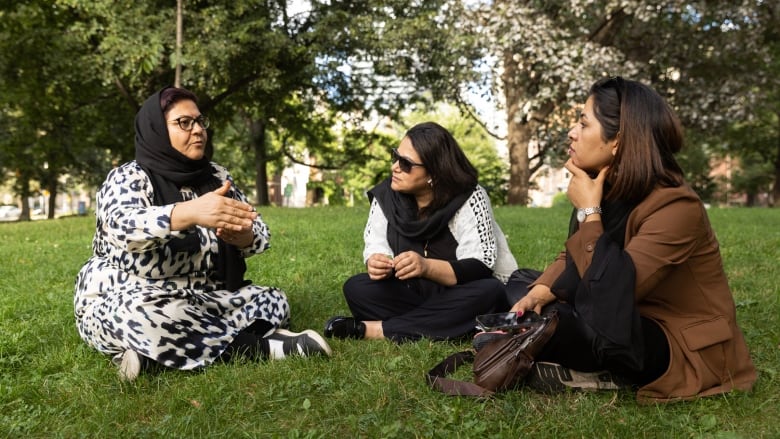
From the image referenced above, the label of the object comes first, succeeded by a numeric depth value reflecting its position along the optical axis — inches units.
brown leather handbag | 121.2
